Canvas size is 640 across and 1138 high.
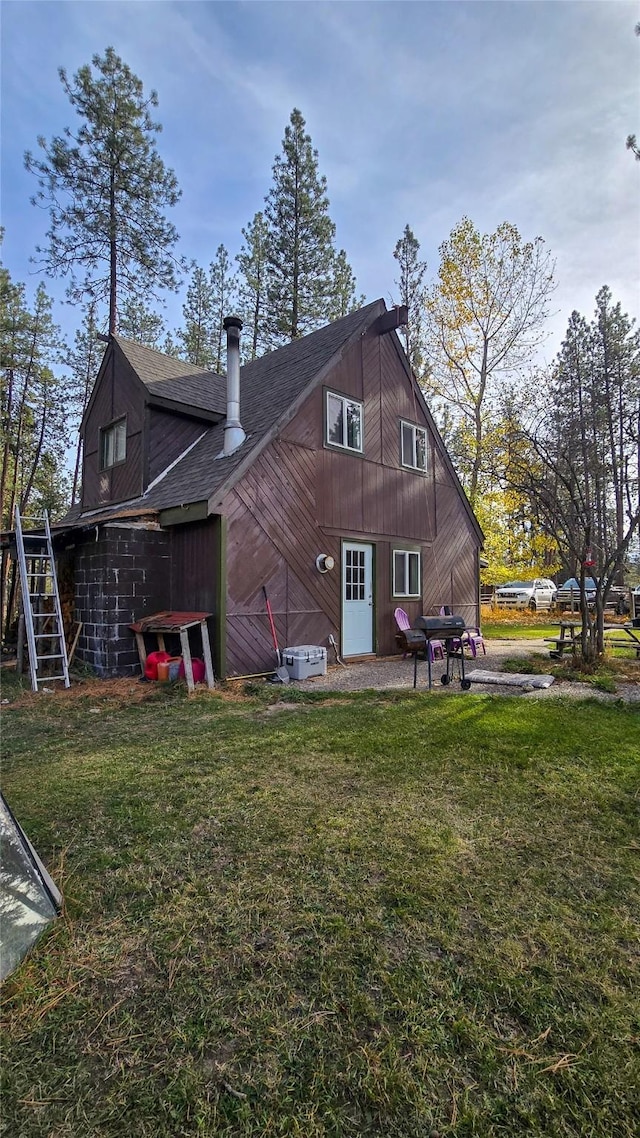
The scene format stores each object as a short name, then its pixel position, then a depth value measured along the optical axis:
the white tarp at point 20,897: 1.91
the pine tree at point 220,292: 22.83
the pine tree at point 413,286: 20.44
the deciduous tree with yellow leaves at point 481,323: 18.34
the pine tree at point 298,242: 18.97
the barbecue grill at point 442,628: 6.84
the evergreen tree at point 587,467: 8.65
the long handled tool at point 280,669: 7.93
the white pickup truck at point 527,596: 23.25
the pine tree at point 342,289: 20.27
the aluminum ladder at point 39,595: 7.64
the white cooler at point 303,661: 8.08
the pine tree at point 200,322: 22.94
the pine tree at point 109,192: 14.24
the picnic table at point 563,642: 8.93
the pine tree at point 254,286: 20.33
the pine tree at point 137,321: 16.84
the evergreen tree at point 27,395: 18.23
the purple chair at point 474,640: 10.17
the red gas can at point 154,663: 7.56
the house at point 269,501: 7.98
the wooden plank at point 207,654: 7.21
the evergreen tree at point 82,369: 20.39
